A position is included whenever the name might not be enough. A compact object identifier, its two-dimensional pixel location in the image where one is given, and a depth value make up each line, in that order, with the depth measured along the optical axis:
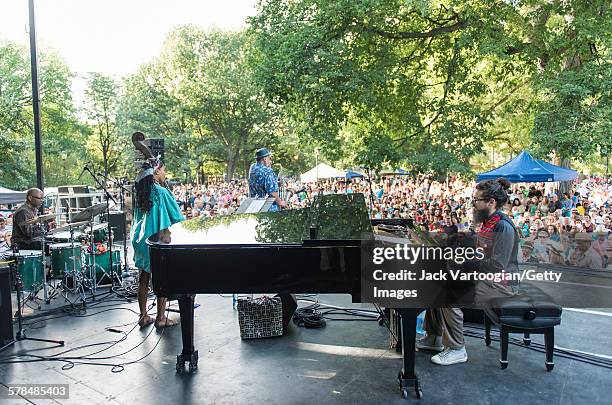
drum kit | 5.89
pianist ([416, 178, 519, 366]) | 3.89
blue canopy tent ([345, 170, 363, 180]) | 24.29
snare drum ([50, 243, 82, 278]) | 6.42
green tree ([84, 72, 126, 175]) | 27.17
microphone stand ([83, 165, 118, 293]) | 6.88
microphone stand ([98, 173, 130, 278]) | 8.03
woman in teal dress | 4.70
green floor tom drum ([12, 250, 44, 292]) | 5.78
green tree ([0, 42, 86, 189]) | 24.69
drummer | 6.83
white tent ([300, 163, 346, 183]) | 22.23
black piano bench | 3.90
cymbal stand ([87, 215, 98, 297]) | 6.44
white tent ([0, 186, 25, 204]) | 10.38
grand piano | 3.38
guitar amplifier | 4.64
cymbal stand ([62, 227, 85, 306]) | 6.30
